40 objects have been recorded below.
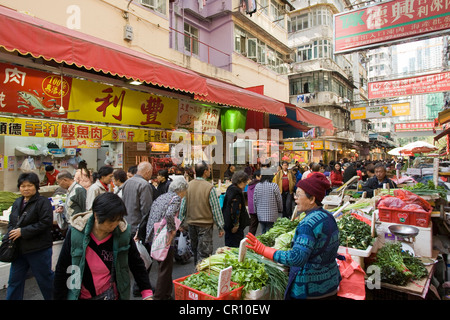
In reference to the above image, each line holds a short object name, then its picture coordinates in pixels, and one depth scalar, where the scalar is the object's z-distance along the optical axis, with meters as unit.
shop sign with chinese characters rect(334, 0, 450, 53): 6.26
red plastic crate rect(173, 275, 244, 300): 2.63
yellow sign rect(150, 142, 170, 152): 9.56
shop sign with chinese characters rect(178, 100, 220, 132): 7.46
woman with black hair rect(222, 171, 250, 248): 5.26
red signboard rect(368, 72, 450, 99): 10.93
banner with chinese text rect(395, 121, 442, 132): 28.08
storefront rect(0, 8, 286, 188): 4.11
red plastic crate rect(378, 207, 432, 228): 4.27
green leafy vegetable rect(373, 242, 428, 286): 3.36
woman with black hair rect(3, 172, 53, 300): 3.57
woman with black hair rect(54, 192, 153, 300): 2.20
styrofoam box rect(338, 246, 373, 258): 3.37
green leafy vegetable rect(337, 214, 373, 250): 3.61
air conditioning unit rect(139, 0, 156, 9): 9.90
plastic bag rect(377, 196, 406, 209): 4.54
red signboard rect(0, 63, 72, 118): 4.41
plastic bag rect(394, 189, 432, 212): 4.86
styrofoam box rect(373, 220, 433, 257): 4.22
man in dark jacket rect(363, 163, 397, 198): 6.86
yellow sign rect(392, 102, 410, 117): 19.09
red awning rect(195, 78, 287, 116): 6.41
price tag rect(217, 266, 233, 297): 2.58
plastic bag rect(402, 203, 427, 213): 4.38
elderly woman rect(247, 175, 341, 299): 2.35
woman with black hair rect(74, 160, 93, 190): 5.42
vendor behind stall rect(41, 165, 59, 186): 9.24
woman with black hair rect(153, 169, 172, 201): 6.59
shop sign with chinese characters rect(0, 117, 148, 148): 5.95
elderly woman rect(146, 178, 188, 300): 4.00
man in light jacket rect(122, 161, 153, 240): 4.91
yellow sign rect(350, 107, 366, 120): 20.02
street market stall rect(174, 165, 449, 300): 3.02
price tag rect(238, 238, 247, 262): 2.90
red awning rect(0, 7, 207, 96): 3.55
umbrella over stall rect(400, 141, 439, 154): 16.25
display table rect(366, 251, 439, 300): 3.21
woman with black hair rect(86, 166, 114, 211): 4.93
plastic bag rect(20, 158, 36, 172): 8.72
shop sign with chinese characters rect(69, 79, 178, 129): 5.42
